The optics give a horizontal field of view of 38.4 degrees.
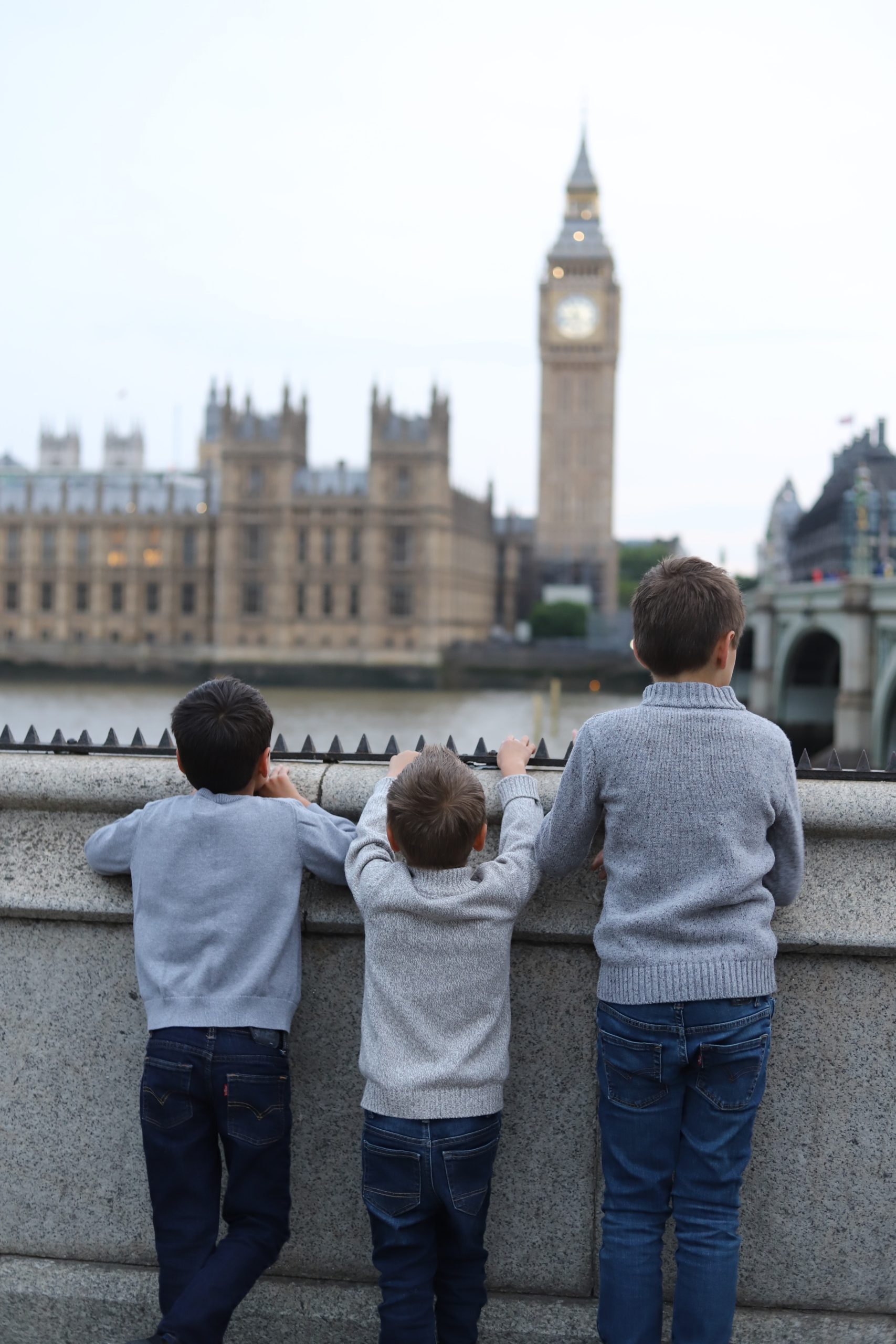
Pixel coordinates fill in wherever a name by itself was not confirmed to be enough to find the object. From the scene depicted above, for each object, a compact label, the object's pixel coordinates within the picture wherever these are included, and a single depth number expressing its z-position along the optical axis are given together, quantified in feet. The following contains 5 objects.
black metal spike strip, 8.62
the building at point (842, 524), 152.50
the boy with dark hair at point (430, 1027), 7.22
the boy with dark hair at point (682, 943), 7.11
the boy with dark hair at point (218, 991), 7.51
